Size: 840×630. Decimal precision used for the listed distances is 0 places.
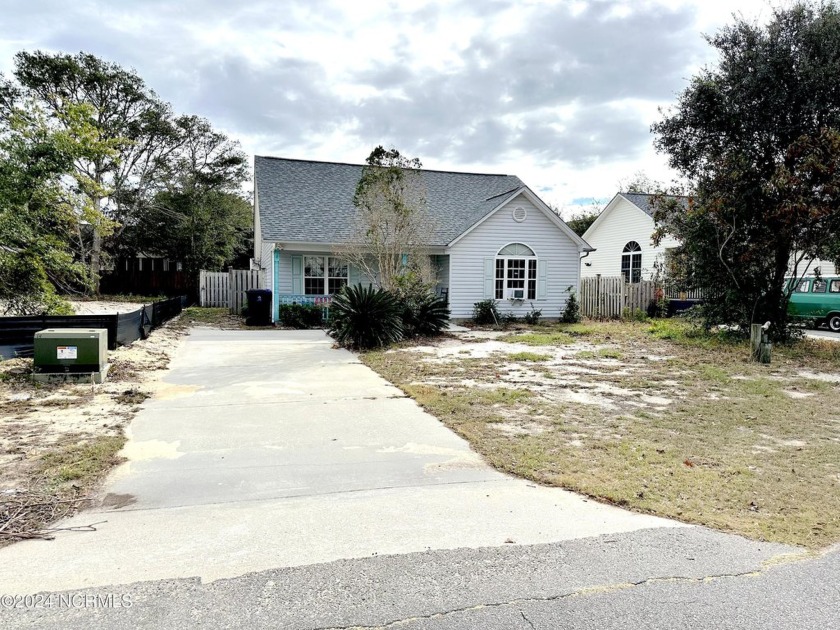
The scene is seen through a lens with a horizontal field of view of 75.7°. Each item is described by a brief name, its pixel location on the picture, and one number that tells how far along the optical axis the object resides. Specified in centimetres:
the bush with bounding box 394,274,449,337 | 1429
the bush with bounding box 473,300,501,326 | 1830
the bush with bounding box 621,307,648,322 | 2005
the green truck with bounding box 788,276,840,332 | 1697
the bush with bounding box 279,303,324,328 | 1747
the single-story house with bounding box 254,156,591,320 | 1812
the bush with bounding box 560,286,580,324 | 1925
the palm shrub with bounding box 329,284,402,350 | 1239
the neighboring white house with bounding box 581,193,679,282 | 2475
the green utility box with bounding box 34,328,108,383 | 761
